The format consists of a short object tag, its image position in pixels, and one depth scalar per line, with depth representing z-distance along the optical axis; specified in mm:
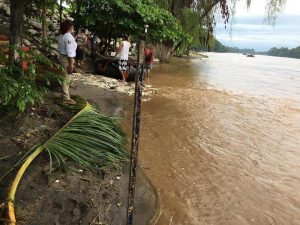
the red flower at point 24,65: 3485
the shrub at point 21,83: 3001
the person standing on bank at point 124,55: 8151
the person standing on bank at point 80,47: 9064
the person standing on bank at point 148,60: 8761
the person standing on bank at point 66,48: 4637
